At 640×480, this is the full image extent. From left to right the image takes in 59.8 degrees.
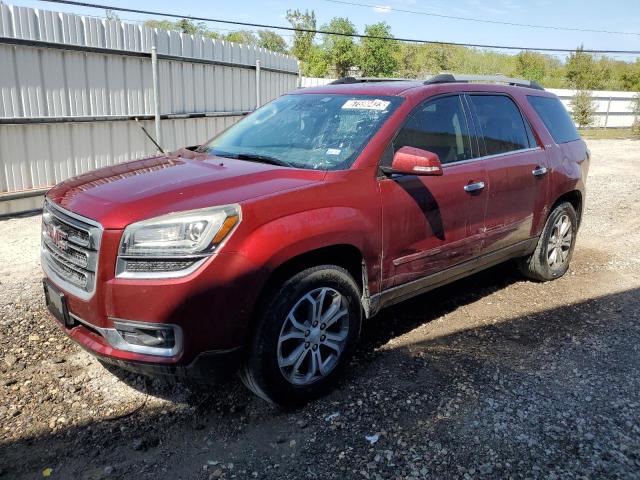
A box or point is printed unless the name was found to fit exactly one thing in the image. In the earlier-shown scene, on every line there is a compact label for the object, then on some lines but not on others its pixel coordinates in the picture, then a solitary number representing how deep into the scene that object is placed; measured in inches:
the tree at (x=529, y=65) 2074.3
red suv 109.5
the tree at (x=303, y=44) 2056.6
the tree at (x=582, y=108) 1045.8
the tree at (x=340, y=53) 1862.7
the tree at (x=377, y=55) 1846.7
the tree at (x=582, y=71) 1485.0
